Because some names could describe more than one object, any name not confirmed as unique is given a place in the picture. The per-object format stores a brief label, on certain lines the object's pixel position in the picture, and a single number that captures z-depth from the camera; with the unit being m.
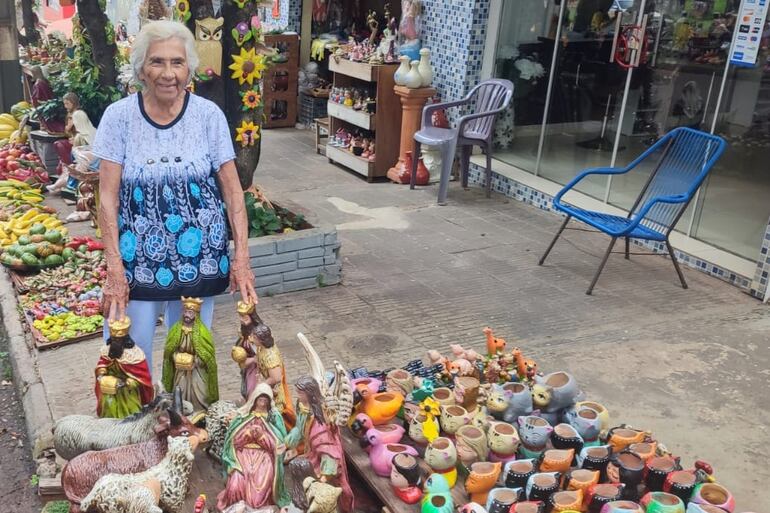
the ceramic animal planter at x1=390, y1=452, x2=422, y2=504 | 2.51
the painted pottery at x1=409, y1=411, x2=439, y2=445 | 2.74
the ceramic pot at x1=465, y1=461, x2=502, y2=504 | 2.49
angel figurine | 2.45
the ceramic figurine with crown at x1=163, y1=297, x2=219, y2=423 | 2.74
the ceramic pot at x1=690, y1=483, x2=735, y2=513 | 2.40
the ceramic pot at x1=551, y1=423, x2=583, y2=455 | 2.66
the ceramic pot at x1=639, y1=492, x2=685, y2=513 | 2.35
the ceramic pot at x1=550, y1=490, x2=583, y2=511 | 2.36
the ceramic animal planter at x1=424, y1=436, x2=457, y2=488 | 2.56
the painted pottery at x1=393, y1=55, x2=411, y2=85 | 7.57
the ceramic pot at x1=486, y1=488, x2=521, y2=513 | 2.38
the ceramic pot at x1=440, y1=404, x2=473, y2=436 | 2.75
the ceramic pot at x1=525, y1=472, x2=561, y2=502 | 2.40
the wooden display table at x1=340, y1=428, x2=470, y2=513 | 2.51
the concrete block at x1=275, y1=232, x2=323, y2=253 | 4.96
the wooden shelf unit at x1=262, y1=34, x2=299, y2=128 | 10.00
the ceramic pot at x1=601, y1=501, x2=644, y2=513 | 2.29
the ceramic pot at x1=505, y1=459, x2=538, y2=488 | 2.50
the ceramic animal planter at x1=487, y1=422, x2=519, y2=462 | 2.61
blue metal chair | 5.14
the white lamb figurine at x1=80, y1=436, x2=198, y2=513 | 2.25
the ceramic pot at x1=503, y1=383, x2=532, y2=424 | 2.81
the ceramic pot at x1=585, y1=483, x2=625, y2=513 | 2.38
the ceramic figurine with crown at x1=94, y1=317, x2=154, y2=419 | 2.64
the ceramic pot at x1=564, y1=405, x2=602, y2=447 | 2.78
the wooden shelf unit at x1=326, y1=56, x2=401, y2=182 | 7.79
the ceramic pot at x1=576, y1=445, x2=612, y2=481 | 2.56
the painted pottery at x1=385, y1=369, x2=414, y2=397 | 3.00
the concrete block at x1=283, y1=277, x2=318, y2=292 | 5.10
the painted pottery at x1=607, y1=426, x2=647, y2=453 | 2.73
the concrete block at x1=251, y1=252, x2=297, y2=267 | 4.94
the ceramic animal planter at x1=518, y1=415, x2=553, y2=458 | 2.67
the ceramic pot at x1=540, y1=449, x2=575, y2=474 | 2.55
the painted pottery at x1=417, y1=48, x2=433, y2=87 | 7.55
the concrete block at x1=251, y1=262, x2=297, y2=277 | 4.99
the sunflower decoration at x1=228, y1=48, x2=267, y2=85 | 4.90
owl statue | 4.64
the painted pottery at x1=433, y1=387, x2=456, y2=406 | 2.90
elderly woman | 2.67
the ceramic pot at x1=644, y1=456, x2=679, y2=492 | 2.50
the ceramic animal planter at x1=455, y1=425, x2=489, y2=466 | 2.61
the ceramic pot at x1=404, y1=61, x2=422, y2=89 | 7.55
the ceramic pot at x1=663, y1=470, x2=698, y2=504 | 2.46
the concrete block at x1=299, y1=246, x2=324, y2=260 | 5.07
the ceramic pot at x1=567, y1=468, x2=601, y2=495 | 2.46
